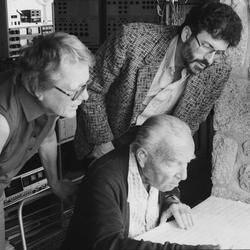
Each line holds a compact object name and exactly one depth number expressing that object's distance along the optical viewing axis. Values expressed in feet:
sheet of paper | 5.93
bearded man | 6.88
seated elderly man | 5.47
